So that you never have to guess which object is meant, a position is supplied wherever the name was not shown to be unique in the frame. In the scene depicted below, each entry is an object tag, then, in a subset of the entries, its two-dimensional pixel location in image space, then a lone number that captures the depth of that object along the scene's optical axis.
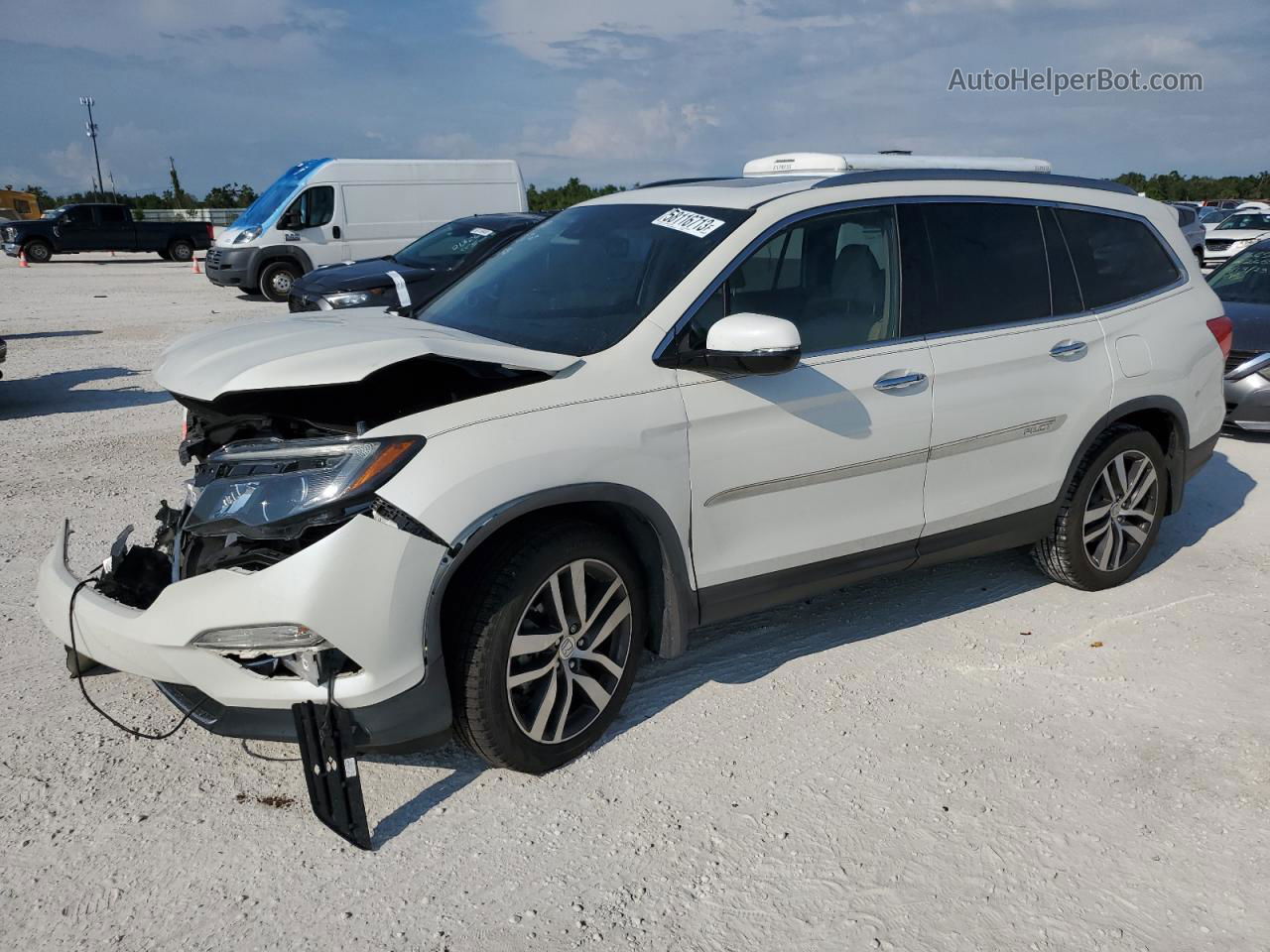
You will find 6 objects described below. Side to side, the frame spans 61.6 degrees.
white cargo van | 17.61
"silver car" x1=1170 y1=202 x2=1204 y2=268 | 19.25
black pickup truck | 28.14
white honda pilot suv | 2.95
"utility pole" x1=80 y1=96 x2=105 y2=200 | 68.19
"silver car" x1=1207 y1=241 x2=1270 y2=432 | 7.55
